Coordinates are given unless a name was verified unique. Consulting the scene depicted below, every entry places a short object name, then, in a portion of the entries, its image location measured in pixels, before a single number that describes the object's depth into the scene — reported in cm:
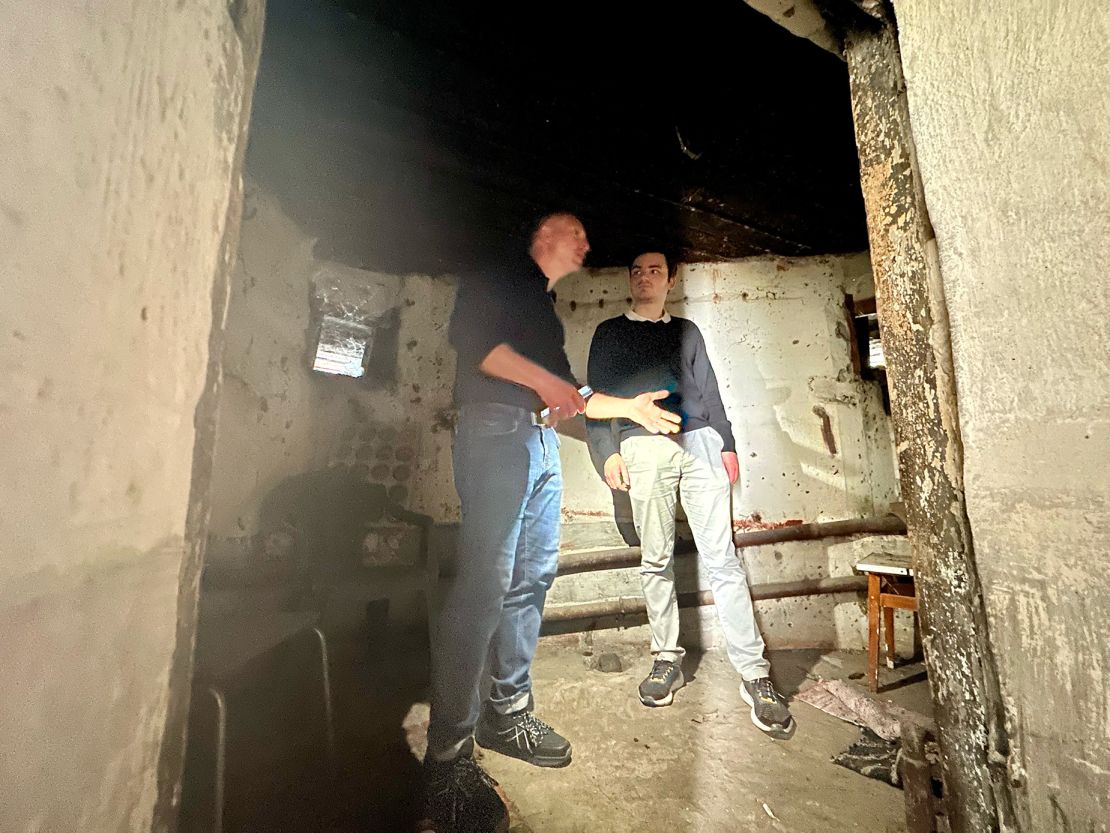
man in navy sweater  218
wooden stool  232
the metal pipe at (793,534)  288
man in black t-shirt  145
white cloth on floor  188
